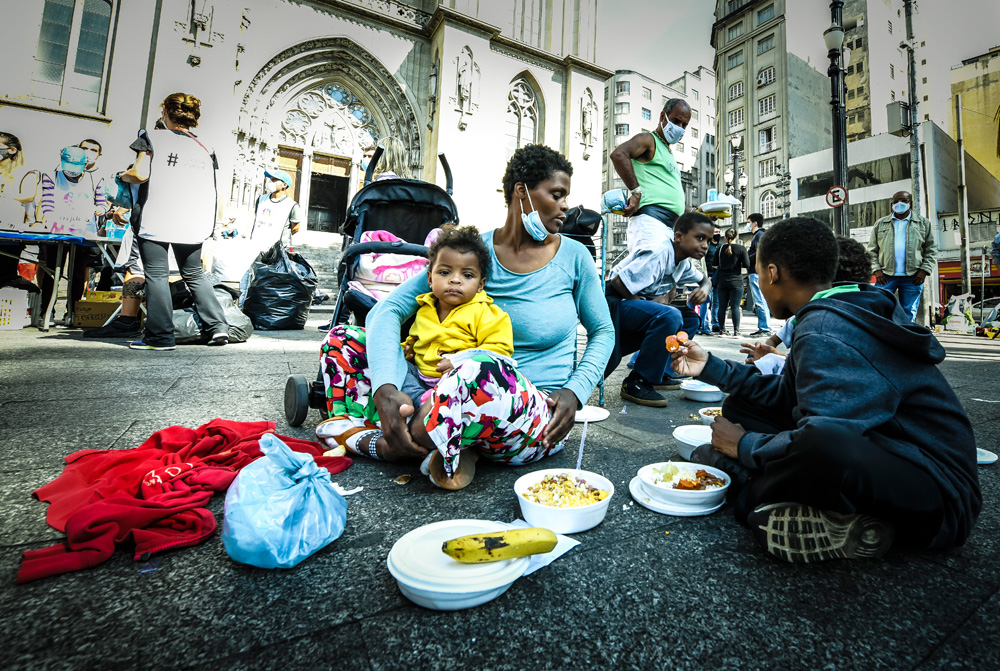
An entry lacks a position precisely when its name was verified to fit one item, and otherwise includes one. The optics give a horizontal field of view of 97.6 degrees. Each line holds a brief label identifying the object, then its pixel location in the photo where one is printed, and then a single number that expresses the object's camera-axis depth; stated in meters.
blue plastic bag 1.01
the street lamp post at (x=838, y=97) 6.97
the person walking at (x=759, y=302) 7.43
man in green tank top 3.43
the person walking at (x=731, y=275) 7.35
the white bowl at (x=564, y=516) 1.20
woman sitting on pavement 1.59
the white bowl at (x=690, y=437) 1.84
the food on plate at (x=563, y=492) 1.29
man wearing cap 6.80
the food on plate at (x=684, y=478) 1.43
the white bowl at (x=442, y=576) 0.86
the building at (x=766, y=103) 28.39
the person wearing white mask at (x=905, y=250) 6.19
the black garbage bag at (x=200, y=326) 5.05
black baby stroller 3.29
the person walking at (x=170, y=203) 4.56
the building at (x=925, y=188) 21.42
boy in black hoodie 1.03
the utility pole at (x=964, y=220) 16.78
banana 0.92
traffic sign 6.74
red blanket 1.06
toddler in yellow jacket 1.68
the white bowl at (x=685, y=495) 1.35
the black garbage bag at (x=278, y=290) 6.61
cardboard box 6.00
